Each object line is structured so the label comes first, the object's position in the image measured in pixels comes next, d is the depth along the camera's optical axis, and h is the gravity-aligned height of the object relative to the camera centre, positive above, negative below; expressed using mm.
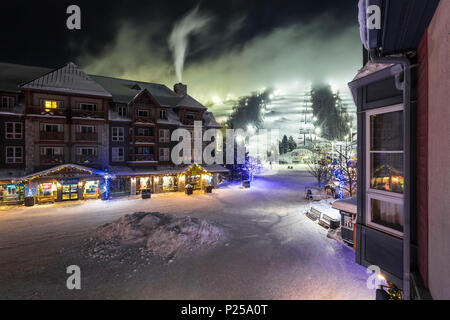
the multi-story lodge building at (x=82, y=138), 20797 +2419
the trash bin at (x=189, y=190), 25828 -3971
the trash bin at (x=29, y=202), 19781 -4146
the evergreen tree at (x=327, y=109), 69062 +17622
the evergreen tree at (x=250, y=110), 75625 +18469
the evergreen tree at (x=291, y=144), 84312 +5952
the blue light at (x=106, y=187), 22594 -3171
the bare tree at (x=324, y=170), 27500 -1597
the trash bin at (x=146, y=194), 23281 -4017
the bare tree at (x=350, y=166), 19494 -841
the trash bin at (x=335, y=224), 12789 -4143
